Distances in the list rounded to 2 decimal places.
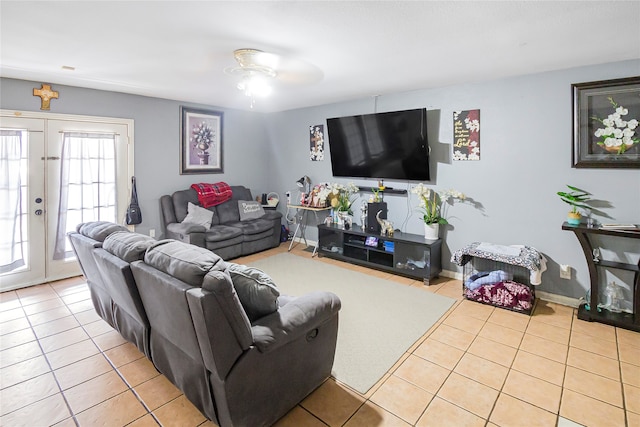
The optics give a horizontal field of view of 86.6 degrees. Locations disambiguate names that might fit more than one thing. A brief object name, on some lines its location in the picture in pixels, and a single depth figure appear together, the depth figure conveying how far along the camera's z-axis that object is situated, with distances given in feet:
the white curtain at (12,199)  12.28
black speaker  15.30
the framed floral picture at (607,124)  9.87
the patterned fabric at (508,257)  10.79
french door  12.50
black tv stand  13.57
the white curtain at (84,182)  13.66
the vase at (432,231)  13.85
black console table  9.58
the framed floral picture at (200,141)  17.20
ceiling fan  9.43
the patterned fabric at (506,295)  10.82
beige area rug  8.07
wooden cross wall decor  12.70
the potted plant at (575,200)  10.52
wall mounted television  13.96
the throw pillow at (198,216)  16.33
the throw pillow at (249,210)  18.39
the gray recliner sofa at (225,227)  15.56
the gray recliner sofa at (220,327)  5.30
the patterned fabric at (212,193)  17.28
